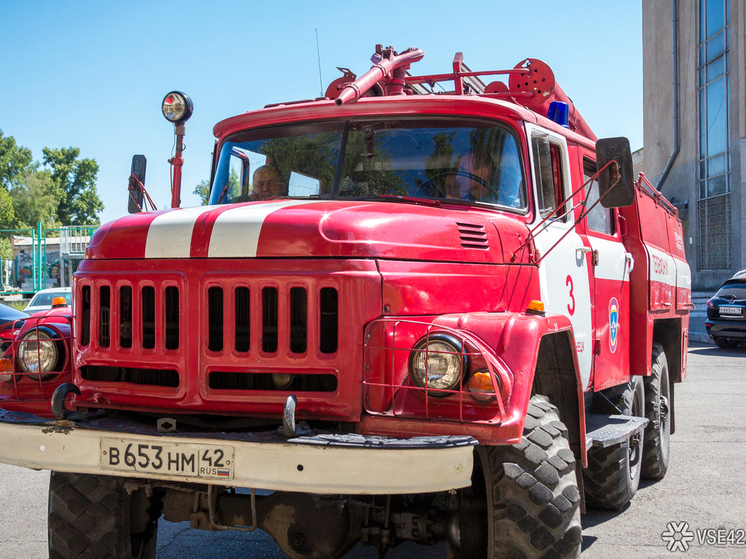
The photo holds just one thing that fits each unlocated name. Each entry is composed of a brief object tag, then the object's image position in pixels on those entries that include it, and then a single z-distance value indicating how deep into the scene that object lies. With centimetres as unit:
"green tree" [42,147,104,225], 6162
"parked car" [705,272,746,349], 1683
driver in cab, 414
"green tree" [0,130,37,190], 5484
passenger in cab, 460
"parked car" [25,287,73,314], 1616
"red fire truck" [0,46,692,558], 301
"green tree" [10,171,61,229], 5656
